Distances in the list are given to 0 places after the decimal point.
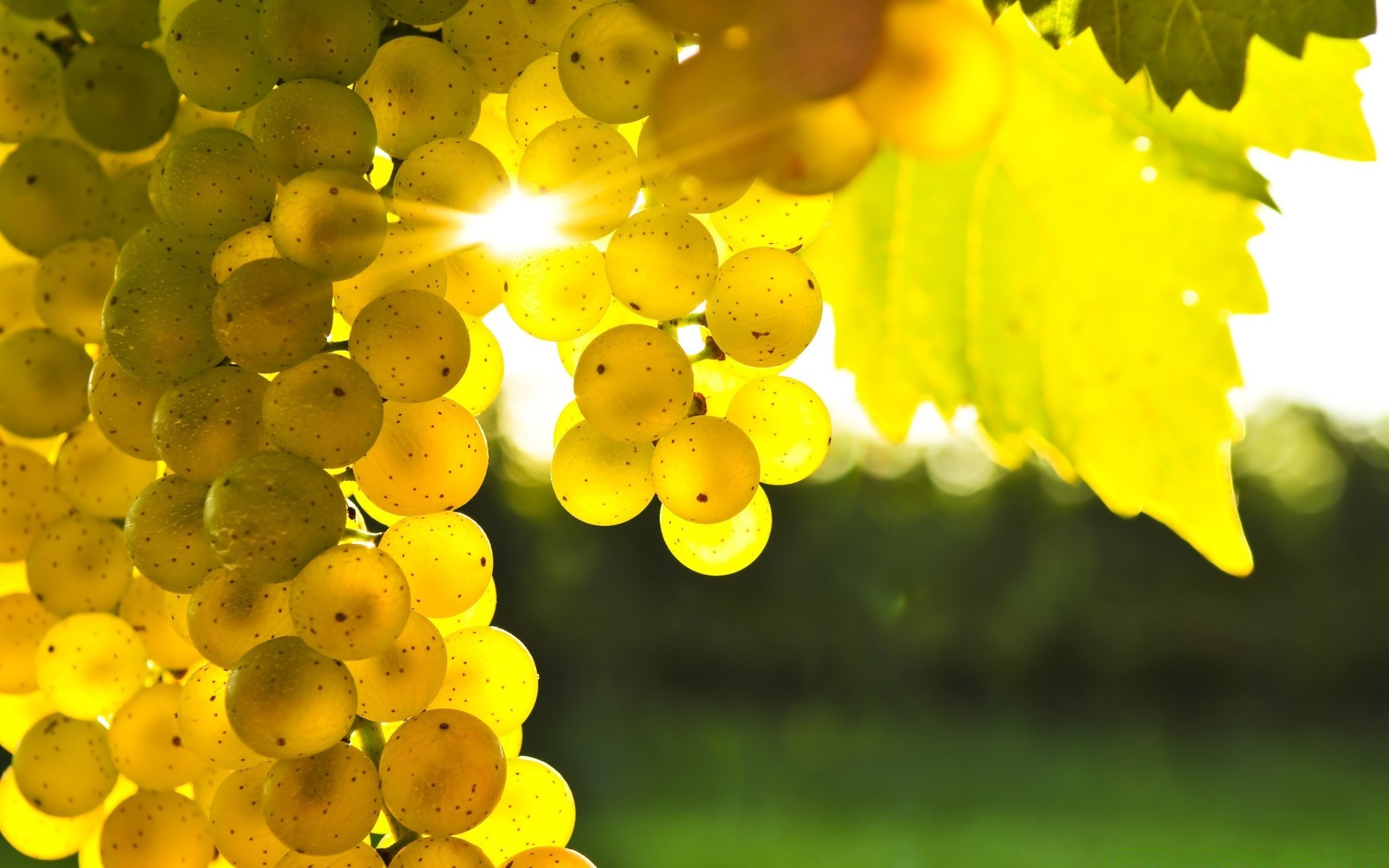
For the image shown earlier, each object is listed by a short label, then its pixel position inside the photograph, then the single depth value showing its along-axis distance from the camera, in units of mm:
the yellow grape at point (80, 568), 450
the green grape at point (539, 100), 417
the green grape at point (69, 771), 450
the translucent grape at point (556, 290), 415
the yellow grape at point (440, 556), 418
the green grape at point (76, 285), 447
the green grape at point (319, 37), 411
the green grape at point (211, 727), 421
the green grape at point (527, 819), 425
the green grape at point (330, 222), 403
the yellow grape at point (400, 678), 409
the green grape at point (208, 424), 410
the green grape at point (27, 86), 448
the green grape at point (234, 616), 409
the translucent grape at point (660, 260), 410
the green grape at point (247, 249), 414
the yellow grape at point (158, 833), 436
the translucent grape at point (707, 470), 415
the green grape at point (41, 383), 450
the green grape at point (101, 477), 449
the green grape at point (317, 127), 409
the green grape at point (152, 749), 440
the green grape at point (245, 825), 417
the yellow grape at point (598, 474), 426
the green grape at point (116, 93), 446
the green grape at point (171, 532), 413
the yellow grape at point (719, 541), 433
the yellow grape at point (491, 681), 427
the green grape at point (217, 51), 419
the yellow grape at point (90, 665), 445
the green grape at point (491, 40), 420
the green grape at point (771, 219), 422
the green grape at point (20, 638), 454
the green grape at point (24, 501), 456
